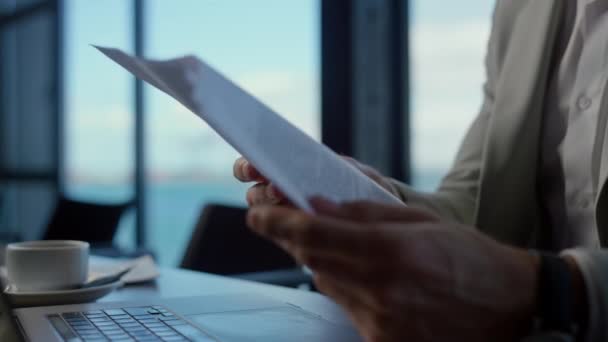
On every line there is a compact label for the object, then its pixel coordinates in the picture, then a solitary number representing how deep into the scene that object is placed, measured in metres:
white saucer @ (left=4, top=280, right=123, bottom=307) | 0.99
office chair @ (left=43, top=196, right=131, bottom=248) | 3.05
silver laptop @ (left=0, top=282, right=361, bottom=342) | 0.74
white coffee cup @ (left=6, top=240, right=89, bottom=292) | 1.06
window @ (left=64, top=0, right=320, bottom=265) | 4.14
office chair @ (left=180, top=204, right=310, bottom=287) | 1.92
